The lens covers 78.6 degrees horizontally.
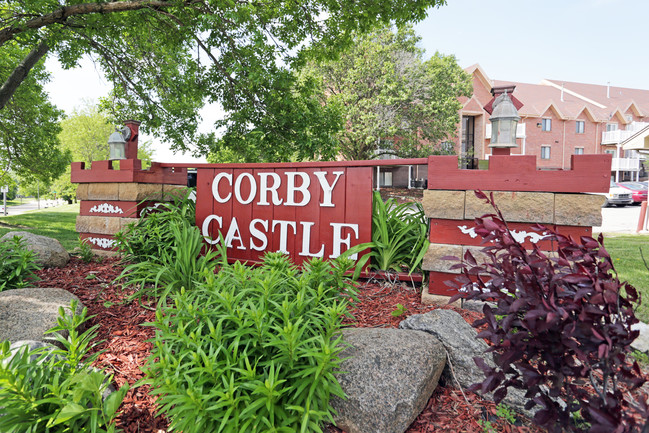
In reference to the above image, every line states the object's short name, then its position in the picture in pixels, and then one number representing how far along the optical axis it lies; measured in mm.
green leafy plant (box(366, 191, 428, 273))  3785
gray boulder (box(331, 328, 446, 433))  2012
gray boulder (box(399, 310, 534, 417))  2252
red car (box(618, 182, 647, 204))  24266
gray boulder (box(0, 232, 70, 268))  4434
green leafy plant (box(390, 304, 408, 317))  2955
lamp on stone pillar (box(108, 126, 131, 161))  5087
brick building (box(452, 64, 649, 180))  32812
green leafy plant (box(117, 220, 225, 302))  3404
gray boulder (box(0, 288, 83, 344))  2633
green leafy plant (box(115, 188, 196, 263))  3949
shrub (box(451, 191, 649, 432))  1399
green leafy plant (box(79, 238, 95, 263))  4797
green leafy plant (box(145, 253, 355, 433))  1767
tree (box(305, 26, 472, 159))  21250
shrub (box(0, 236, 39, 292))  3631
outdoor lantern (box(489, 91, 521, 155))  3518
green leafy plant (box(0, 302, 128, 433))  1683
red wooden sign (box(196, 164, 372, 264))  3859
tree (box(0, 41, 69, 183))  12062
